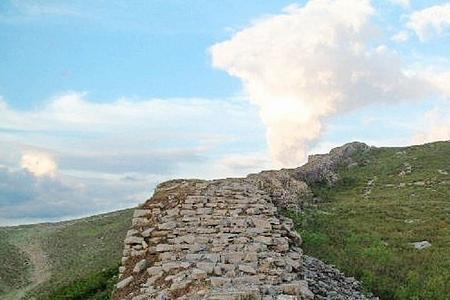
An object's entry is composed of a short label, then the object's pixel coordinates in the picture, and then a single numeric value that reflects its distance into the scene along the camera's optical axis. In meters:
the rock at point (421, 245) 23.58
